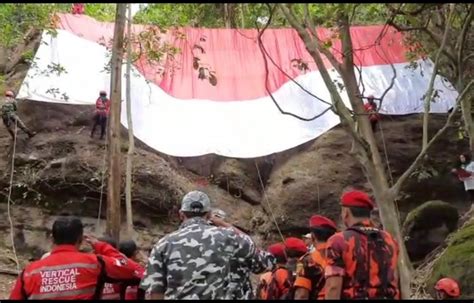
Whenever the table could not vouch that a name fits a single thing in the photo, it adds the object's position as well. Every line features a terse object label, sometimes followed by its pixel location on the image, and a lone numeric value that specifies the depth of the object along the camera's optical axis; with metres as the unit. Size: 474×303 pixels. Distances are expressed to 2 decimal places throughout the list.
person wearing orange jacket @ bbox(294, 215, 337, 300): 4.39
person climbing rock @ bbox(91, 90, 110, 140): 13.87
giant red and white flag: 13.24
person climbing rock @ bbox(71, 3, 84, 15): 15.58
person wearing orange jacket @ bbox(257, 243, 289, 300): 5.22
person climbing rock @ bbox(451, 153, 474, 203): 14.30
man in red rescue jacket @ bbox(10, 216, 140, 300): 3.94
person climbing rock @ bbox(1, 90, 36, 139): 14.66
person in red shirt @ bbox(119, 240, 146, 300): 4.43
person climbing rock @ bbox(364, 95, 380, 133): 13.18
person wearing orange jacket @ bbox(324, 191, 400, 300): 3.86
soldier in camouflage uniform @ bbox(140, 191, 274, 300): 3.91
